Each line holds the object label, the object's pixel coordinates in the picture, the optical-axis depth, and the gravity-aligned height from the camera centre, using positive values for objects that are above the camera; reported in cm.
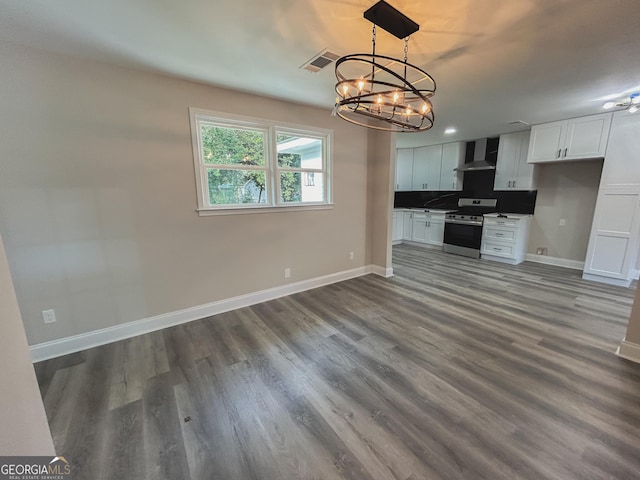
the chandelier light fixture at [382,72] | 156 +111
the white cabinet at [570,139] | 377 +83
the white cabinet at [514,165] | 480 +54
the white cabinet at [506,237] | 484 -88
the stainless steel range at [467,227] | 534 -73
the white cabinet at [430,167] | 589 +66
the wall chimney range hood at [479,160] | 539 +73
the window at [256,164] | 287 +39
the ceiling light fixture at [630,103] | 301 +110
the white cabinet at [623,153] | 351 +54
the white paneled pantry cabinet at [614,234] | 362 -63
